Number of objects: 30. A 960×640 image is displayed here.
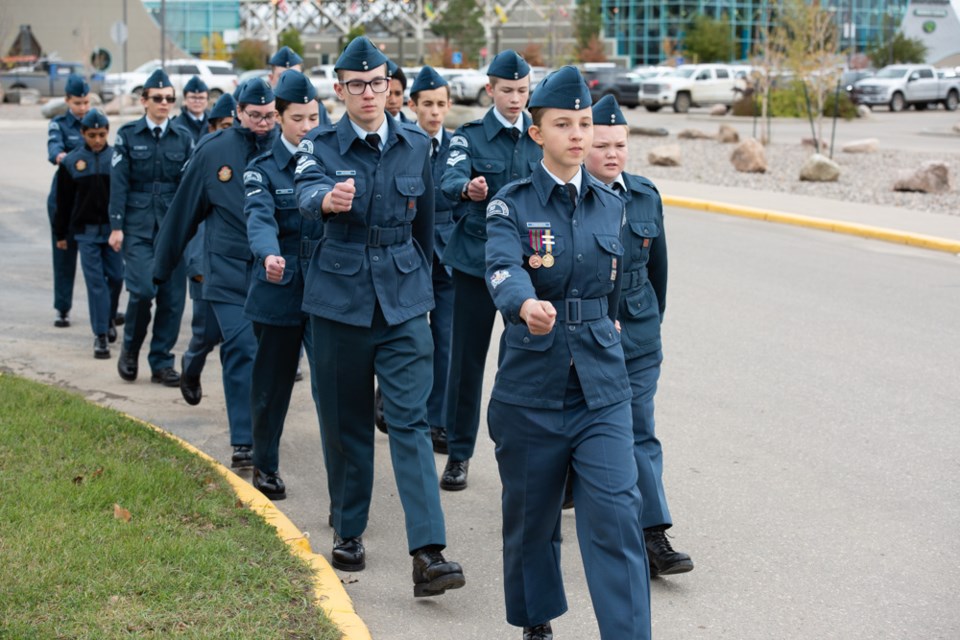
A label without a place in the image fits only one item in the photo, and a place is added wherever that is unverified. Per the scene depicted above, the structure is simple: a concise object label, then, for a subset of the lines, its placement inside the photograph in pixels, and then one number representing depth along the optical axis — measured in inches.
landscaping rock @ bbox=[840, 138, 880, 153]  1157.7
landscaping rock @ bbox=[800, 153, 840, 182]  915.4
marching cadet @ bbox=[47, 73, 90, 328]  433.7
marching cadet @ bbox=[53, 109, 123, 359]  400.2
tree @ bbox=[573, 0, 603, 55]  2955.2
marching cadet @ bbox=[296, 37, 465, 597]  211.6
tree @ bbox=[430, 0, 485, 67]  3380.9
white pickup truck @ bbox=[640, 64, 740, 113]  1931.6
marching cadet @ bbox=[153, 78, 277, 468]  278.4
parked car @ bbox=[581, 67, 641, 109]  1971.0
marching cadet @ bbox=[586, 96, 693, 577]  209.9
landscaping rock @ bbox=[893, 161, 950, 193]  832.9
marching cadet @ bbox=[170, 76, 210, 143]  403.9
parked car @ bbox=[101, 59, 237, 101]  2055.9
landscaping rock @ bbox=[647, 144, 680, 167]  1034.7
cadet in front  168.2
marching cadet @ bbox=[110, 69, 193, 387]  362.6
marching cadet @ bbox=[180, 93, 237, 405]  318.0
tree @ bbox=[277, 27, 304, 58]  3191.2
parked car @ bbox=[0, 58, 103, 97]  2300.7
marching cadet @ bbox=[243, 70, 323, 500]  248.7
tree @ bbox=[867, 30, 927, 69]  2822.3
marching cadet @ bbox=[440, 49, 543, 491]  261.1
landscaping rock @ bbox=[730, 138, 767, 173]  984.3
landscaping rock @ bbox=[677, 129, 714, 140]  1342.3
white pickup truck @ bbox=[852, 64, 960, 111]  1989.4
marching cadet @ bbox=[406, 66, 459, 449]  296.8
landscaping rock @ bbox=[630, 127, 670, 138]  1397.6
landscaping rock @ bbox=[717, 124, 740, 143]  1282.0
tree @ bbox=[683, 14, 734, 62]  2842.0
